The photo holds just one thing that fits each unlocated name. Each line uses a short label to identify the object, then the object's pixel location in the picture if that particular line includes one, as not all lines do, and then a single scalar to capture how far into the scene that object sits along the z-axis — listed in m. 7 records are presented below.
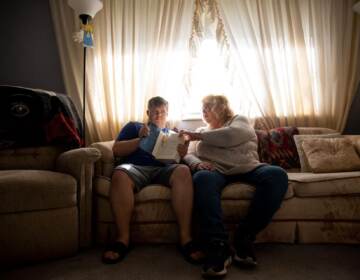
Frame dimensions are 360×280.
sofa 1.63
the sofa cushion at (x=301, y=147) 2.08
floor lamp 2.16
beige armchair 1.40
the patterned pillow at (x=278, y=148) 2.17
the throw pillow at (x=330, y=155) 1.95
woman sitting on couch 1.39
